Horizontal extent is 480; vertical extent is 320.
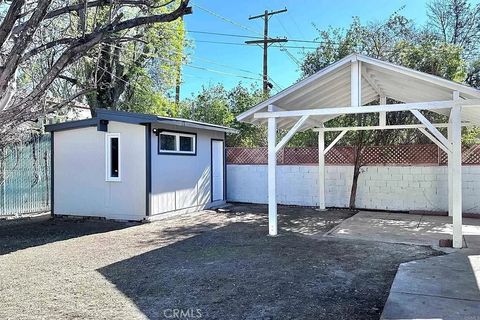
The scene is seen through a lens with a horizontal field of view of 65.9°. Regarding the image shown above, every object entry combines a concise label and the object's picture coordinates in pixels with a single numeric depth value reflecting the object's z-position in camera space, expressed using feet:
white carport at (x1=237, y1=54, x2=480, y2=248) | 18.91
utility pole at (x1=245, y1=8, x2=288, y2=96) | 56.44
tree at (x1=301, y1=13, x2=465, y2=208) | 32.73
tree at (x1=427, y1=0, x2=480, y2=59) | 49.73
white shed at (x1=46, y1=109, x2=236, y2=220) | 28.53
